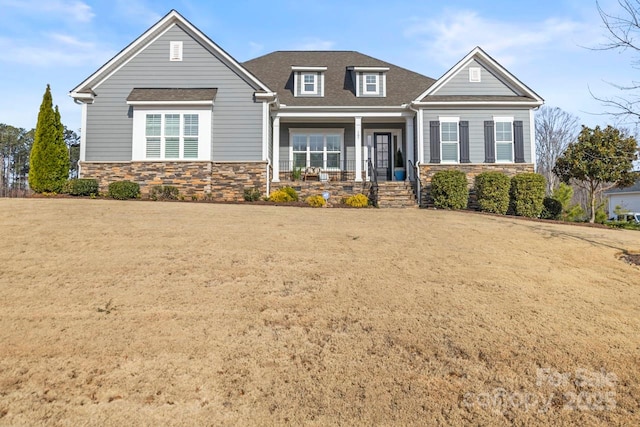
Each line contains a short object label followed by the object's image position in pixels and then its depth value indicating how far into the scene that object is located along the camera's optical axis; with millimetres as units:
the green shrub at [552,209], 15781
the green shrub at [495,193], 14648
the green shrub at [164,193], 14899
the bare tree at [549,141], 41719
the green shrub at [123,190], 14438
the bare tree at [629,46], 8508
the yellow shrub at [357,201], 15180
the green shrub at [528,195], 14766
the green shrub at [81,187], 14773
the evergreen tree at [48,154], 14719
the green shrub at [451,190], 14875
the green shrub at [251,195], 15258
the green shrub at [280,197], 14734
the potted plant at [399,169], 18797
